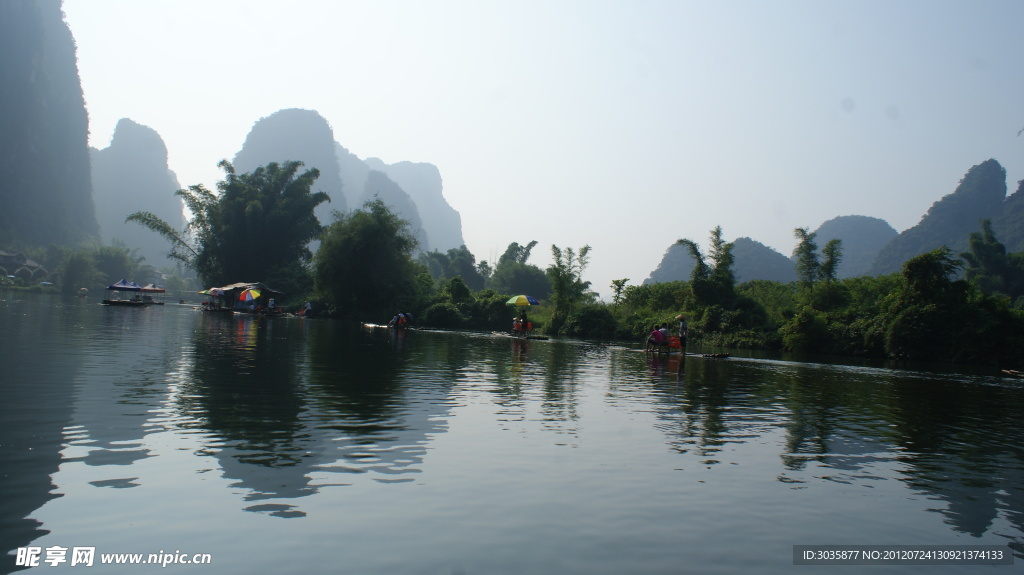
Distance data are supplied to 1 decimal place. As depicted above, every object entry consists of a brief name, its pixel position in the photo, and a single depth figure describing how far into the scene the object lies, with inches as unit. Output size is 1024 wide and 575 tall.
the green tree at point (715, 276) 1985.7
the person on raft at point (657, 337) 1291.8
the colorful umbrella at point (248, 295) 2292.9
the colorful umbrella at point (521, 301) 1714.8
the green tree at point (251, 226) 3129.9
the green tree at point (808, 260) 1907.0
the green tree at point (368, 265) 2487.7
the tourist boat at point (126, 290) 2477.7
